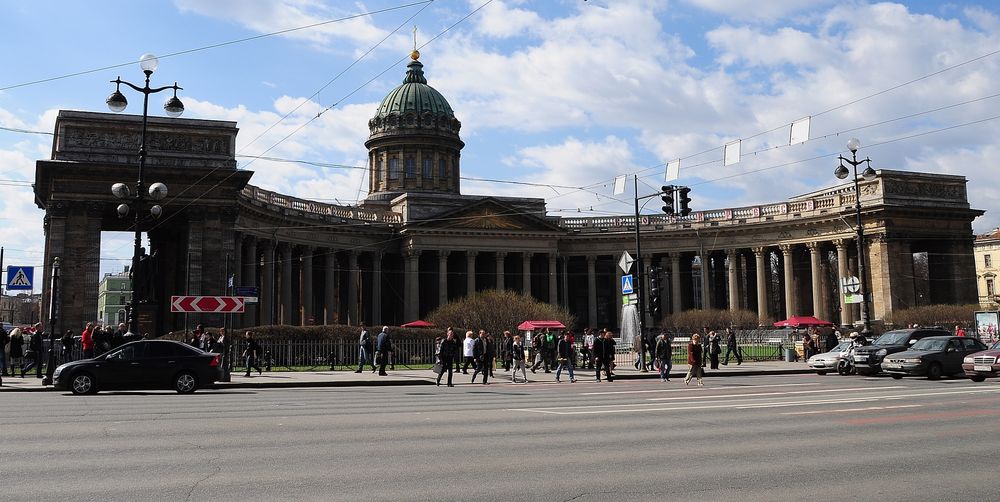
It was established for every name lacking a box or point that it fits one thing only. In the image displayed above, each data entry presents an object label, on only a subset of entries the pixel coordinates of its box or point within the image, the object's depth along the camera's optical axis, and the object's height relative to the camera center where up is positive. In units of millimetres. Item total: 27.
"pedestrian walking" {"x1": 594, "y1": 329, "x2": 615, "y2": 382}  30859 -659
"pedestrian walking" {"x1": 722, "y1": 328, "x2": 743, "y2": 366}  42631 -689
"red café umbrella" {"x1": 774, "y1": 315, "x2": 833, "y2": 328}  57625 +705
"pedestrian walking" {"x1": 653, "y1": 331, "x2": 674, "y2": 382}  31297 -804
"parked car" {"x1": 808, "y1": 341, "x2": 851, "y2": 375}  34906 -1119
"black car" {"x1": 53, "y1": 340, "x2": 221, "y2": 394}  23281 -794
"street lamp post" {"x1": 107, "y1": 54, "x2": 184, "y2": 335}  26741 +4954
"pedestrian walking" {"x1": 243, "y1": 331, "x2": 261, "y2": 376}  31694 -470
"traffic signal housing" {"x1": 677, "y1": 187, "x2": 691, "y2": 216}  29875 +4784
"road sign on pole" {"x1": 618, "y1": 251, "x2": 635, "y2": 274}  36469 +3105
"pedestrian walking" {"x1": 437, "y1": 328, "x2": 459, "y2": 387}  27594 -505
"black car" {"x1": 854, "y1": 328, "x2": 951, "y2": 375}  32500 -613
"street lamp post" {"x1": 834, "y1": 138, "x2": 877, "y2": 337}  38481 +4869
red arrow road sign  30734 +1338
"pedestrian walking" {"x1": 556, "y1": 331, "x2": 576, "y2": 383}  31031 -628
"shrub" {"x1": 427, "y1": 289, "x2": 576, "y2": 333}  55156 +1645
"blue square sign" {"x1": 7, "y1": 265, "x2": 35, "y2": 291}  32562 +2456
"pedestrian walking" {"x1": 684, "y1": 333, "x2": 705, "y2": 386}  27727 -794
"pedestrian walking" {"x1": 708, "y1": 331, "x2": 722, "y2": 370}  38250 -788
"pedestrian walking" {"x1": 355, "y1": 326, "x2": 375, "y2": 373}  33750 -396
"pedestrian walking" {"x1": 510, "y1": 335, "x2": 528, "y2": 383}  30078 -674
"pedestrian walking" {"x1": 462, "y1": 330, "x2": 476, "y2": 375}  29609 -323
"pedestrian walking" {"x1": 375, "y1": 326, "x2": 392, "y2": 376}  32344 -385
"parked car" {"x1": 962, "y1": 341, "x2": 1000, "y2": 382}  26609 -1081
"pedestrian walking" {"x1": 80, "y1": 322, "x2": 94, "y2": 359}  29378 +25
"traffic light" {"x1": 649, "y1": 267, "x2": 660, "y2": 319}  35781 +1801
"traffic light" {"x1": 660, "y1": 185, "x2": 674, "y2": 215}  30795 +4925
